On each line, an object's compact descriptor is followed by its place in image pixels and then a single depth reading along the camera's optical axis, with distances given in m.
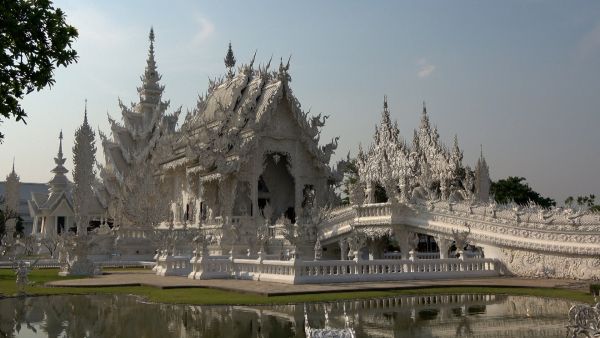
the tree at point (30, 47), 7.82
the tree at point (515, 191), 53.22
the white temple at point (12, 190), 50.31
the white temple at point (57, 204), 46.59
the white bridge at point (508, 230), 17.88
